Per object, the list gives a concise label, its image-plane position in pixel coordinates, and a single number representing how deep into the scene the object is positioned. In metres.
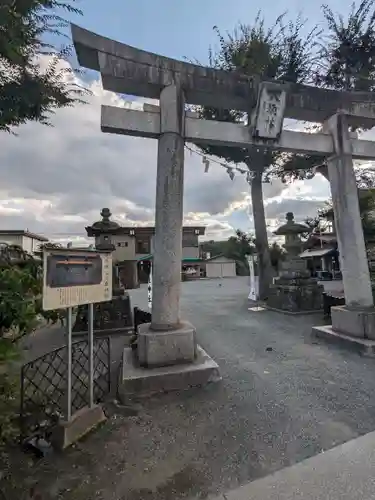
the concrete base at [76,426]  2.37
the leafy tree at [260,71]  9.54
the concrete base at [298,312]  8.62
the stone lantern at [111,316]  7.18
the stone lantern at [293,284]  9.04
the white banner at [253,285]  11.41
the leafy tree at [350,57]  8.86
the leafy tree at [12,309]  1.52
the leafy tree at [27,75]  2.95
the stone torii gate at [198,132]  3.88
